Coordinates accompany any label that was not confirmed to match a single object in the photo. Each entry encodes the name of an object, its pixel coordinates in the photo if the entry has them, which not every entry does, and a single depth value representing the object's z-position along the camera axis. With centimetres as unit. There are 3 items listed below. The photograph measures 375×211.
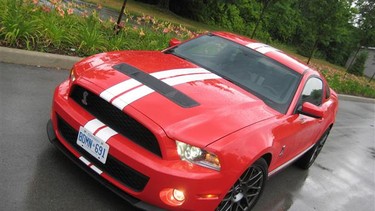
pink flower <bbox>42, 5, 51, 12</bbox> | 739
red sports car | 308
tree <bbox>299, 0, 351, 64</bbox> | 1925
